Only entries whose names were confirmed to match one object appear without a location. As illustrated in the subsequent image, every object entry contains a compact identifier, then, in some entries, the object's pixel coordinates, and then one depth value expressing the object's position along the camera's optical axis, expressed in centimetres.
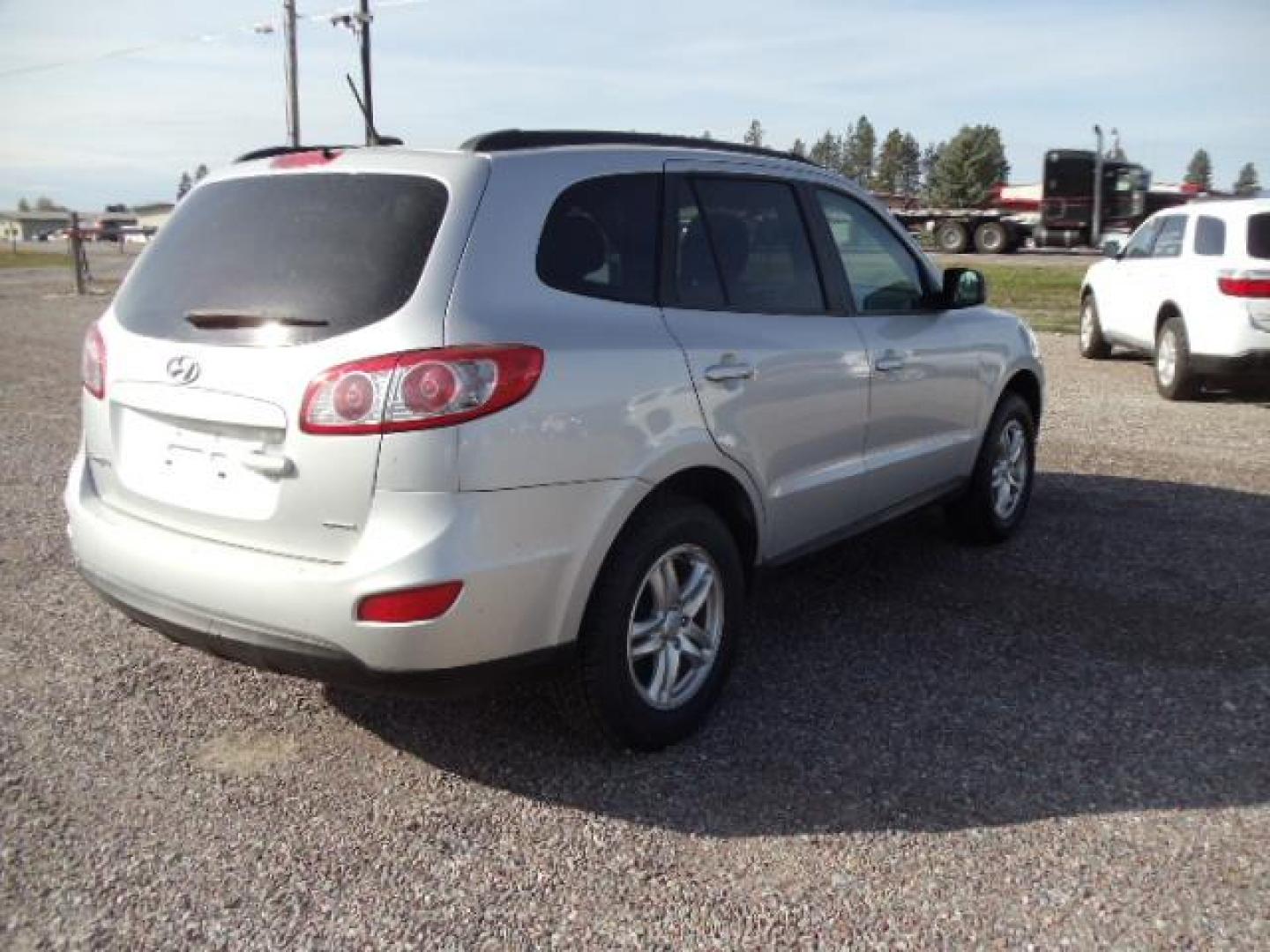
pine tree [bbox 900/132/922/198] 12912
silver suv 277
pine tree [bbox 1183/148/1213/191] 17692
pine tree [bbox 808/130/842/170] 14012
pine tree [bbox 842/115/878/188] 13934
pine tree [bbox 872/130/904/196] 12412
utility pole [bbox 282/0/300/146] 3341
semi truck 3284
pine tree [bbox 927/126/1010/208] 8231
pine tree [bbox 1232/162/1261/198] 15538
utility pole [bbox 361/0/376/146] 2429
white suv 940
